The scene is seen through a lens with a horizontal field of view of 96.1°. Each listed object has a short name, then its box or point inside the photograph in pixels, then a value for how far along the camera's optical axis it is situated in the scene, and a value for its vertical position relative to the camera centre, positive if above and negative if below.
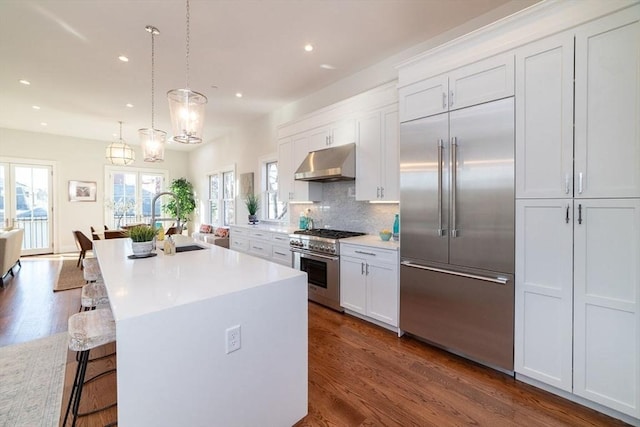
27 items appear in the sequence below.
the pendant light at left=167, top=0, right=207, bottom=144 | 2.36 +0.82
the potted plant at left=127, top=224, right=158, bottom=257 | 2.28 -0.25
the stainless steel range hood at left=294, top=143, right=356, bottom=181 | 3.52 +0.57
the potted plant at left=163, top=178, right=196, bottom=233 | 8.59 +0.32
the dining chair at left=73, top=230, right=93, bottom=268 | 5.59 -0.64
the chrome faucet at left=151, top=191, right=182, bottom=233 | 2.58 -0.01
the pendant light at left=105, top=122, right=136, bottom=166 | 5.54 +1.10
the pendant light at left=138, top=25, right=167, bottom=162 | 3.84 +0.90
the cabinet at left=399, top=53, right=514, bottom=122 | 2.19 +1.02
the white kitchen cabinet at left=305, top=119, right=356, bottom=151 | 3.65 +1.00
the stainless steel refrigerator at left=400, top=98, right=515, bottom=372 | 2.19 -0.18
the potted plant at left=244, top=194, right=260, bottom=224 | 5.89 +0.05
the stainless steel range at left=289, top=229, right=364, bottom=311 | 3.49 -0.65
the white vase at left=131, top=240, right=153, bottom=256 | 2.28 -0.30
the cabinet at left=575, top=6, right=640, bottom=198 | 1.69 +0.63
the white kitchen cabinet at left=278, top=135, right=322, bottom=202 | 4.37 +0.59
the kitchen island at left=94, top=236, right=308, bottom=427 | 1.14 -0.62
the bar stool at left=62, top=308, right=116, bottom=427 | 1.40 -0.62
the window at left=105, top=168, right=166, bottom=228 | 8.32 +0.47
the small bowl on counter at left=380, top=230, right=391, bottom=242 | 3.28 -0.30
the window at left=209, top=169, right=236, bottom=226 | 7.24 +0.32
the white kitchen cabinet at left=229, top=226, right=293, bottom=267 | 4.23 -0.57
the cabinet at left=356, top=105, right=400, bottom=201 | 3.17 +0.62
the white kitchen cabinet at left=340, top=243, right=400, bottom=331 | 2.91 -0.79
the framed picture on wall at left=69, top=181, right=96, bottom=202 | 7.73 +0.51
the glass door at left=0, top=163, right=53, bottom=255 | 6.91 +0.18
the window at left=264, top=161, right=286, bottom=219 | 5.69 +0.34
